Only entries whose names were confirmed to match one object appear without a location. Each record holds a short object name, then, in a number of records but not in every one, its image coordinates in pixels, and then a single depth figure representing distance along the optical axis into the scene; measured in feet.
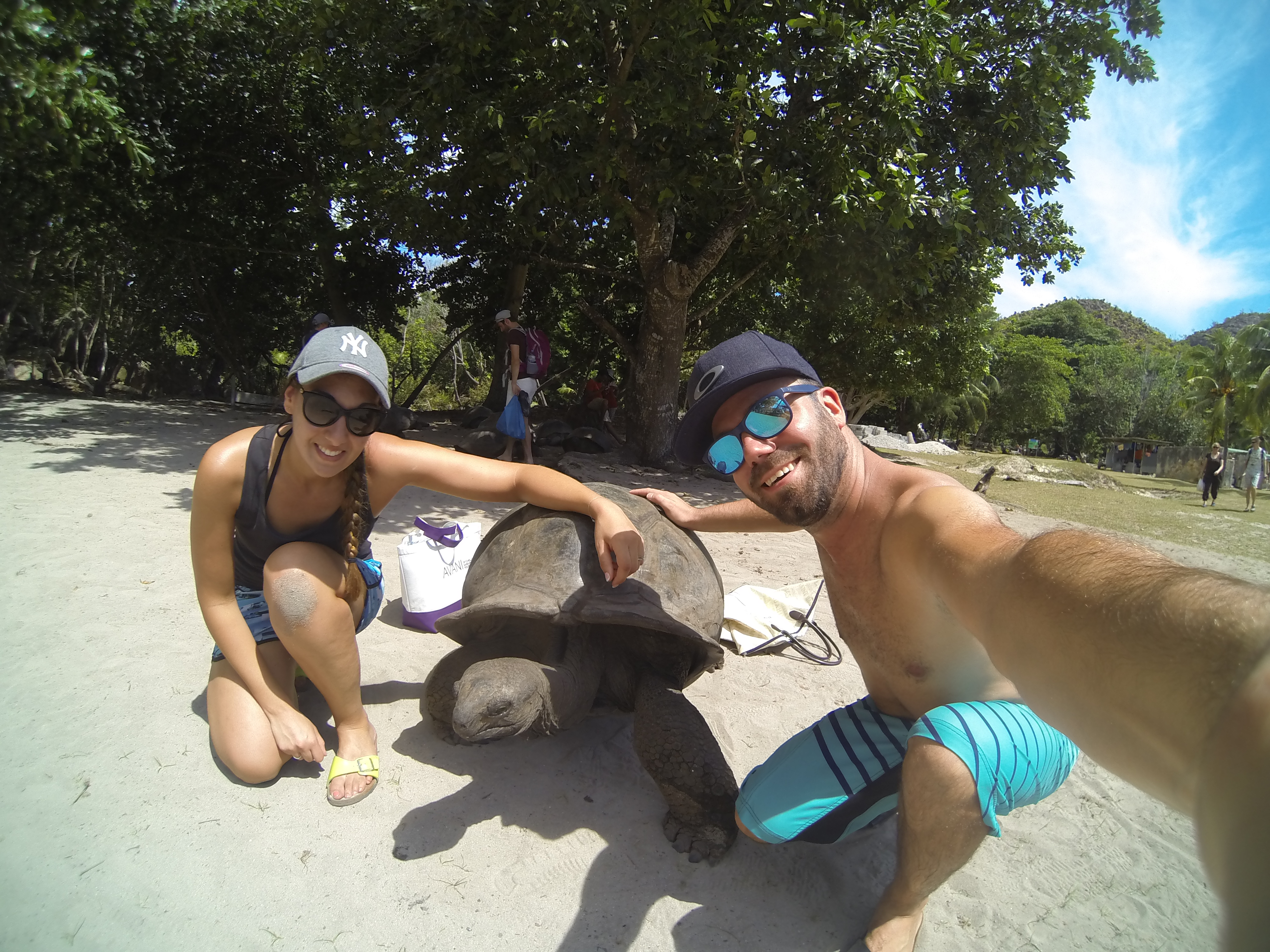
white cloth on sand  10.91
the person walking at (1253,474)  42.63
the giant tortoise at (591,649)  6.22
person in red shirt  44.50
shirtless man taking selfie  2.48
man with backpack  23.70
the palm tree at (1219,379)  84.74
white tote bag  10.46
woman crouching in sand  6.36
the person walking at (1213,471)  43.57
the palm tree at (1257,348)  81.35
